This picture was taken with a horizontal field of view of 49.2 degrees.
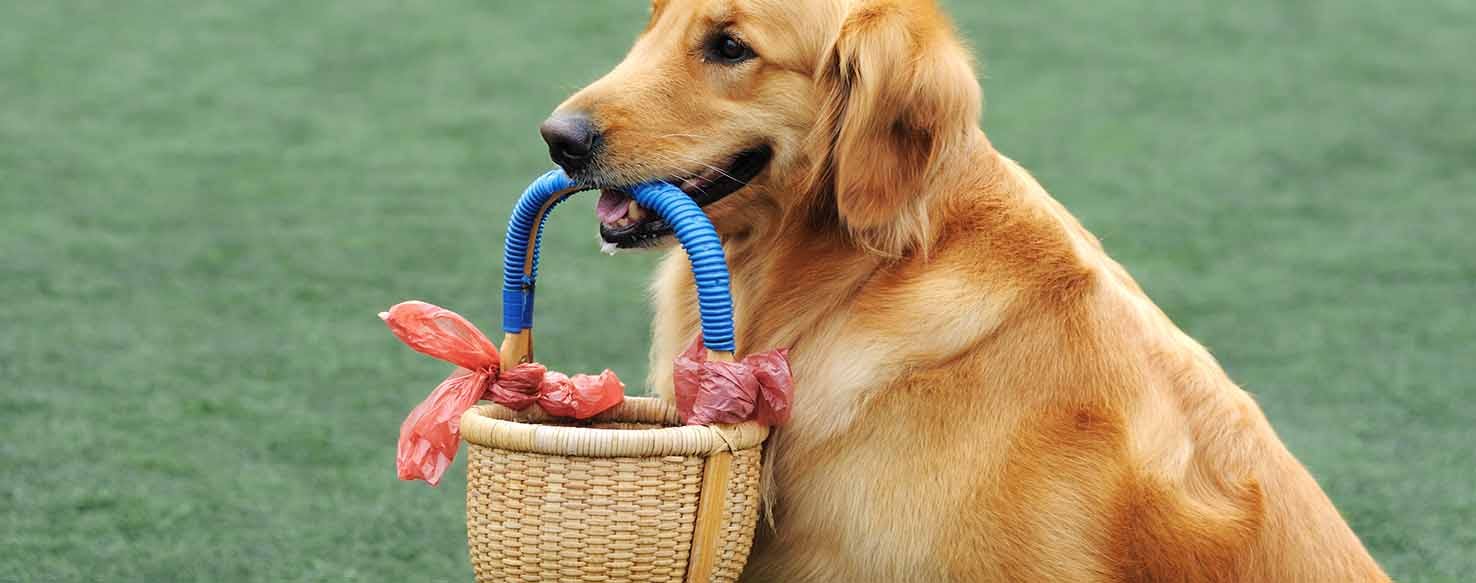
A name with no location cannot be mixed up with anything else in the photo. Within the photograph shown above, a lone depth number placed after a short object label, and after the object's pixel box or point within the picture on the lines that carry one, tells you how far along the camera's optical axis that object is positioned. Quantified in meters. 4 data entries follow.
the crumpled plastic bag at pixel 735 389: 2.52
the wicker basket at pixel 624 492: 2.44
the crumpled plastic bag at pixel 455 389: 2.69
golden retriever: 2.65
